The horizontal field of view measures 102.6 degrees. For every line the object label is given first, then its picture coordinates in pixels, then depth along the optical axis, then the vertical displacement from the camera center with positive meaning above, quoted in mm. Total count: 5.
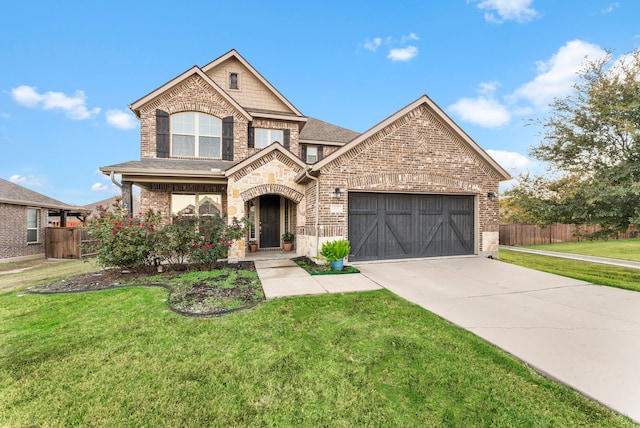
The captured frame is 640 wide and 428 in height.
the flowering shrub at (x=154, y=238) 6930 -696
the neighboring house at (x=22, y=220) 11773 -302
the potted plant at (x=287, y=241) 11711 -1261
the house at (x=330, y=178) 8727 +1292
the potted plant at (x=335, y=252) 7523 -1151
